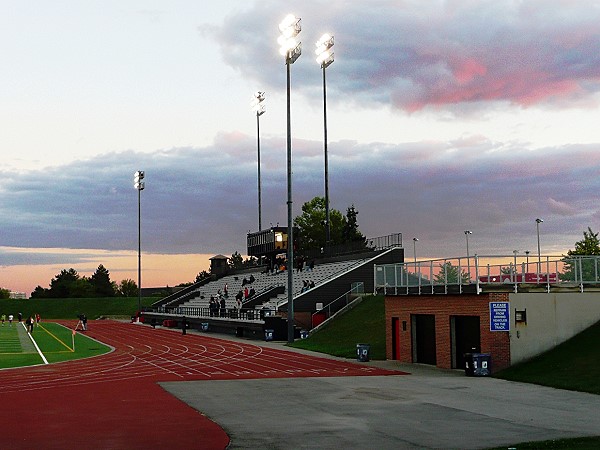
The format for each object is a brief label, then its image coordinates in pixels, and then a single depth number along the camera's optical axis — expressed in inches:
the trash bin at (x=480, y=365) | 1270.9
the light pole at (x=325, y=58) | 2869.1
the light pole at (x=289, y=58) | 2108.8
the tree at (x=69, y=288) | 6358.3
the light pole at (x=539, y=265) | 1344.6
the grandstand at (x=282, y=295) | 2434.8
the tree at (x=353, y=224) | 4714.1
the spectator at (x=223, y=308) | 2764.5
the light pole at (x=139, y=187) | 3769.7
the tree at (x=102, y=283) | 6582.2
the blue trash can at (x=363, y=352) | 1569.9
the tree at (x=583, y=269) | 1357.0
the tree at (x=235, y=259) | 7293.3
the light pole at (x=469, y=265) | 1358.3
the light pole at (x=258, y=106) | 3678.6
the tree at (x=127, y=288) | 7093.0
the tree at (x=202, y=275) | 6870.1
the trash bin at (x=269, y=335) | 2247.8
